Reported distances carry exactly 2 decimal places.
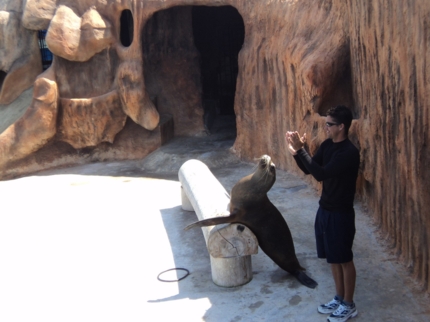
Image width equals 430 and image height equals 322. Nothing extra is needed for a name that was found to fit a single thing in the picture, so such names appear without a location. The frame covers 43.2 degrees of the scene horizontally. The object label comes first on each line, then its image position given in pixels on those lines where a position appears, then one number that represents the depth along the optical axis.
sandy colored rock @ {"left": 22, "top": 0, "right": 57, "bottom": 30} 10.27
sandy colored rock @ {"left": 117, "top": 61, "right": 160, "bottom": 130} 10.01
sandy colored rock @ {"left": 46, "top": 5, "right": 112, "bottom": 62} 9.94
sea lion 4.43
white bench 4.42
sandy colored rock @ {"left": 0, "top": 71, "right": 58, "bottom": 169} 10.09
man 3.61
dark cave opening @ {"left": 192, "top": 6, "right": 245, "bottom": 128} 12.72
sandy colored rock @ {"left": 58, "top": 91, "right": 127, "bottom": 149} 10.35
